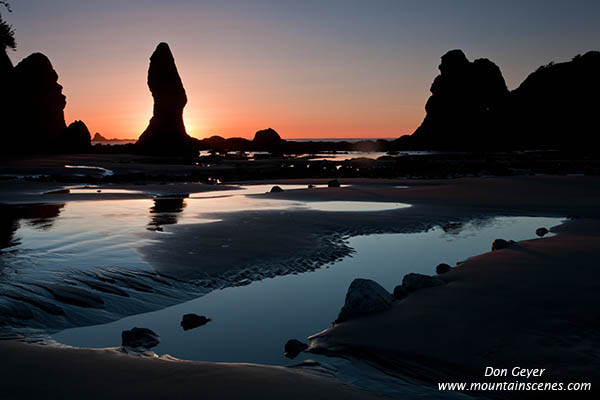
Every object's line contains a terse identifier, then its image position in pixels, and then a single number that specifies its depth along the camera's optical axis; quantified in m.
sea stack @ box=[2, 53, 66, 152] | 70.50
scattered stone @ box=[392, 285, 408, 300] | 6.10
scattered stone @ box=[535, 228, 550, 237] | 10.80
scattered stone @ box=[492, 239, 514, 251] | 8.77
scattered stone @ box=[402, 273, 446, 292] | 6.31
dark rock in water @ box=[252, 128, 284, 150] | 159.50
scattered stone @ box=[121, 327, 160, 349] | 4.77
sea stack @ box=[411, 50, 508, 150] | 141.38
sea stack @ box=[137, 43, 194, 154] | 97.81
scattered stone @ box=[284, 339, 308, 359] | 4.66
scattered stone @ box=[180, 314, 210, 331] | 5.44
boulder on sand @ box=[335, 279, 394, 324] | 5.44
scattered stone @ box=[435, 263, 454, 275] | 7.55
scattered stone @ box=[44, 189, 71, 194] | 21.52
